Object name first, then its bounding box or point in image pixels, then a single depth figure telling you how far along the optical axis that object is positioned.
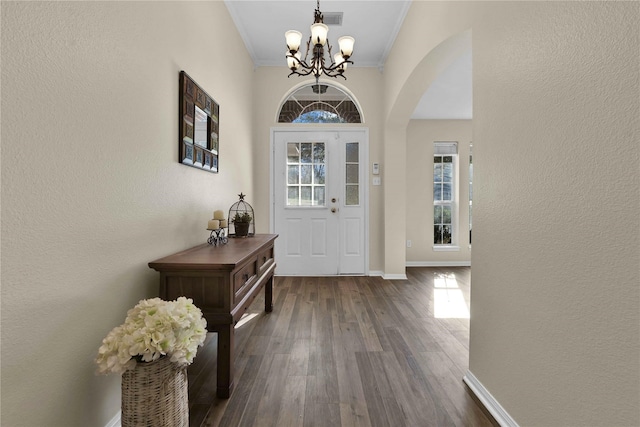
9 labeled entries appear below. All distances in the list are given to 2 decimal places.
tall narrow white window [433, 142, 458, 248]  5.77
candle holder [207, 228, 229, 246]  2.27
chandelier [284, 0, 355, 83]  2.42
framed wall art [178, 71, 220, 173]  2.05
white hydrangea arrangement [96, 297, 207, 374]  1.10
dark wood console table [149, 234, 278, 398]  1.60
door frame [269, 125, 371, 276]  4.42
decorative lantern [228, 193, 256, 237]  2.69
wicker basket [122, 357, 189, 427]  1.15
